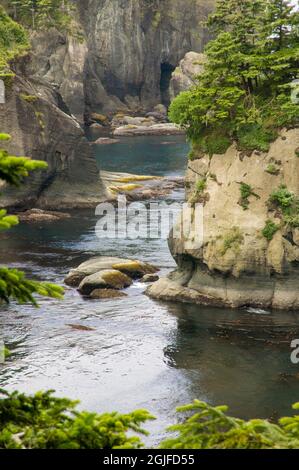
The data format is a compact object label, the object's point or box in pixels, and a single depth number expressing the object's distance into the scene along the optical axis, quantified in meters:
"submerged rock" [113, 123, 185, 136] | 135.12
